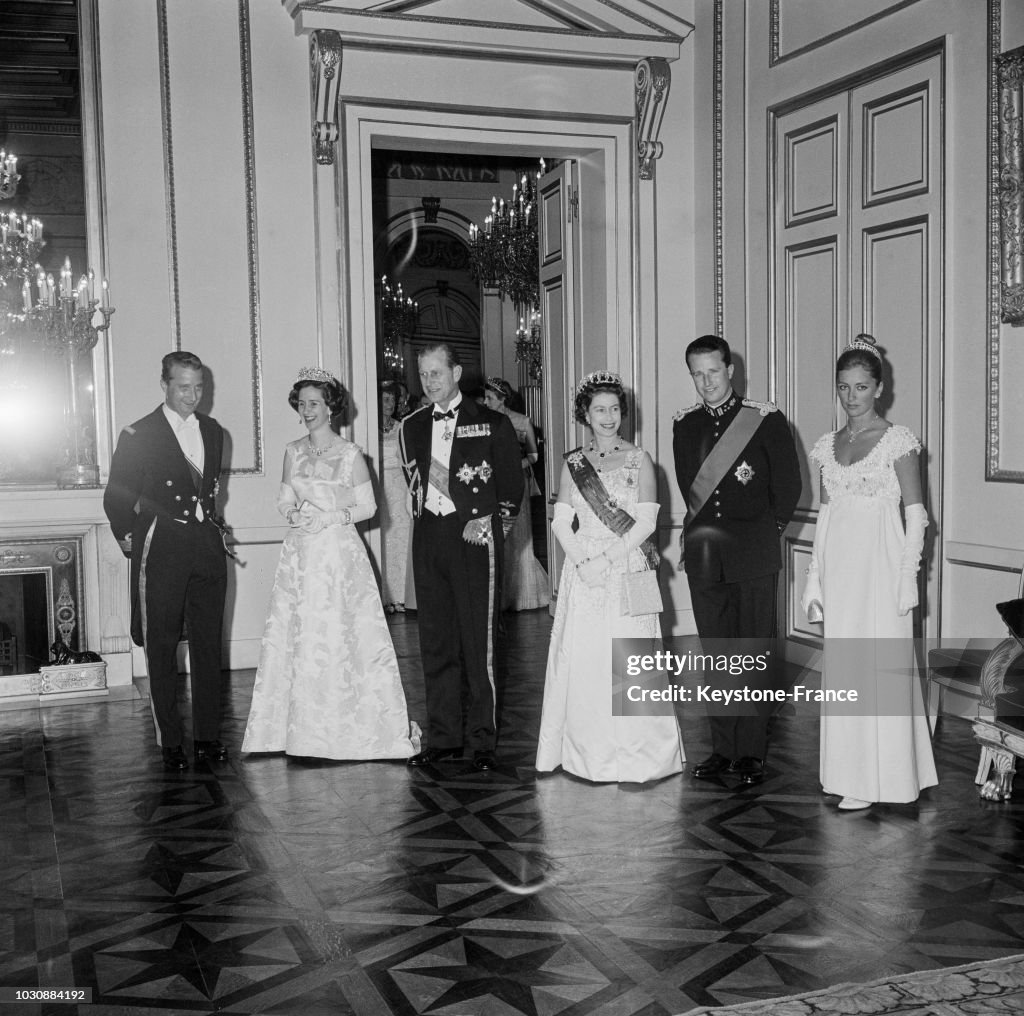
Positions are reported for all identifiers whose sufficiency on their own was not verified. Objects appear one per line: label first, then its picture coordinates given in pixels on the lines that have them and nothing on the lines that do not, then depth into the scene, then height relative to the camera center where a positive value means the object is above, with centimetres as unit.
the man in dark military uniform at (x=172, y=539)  407 -28
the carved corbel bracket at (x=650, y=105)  589 +169
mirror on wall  528 +93
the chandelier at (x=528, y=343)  1119 +101
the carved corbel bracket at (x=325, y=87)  542 +167
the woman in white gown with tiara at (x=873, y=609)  350 -49
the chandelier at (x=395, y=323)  1228 +134
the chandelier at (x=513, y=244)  853 +149
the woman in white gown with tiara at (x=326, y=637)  410 -63
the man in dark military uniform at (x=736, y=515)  375 -22
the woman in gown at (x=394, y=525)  700 -42
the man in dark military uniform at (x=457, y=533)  395 -27
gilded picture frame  414 +91
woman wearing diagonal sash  372 -43
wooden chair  354 -82
